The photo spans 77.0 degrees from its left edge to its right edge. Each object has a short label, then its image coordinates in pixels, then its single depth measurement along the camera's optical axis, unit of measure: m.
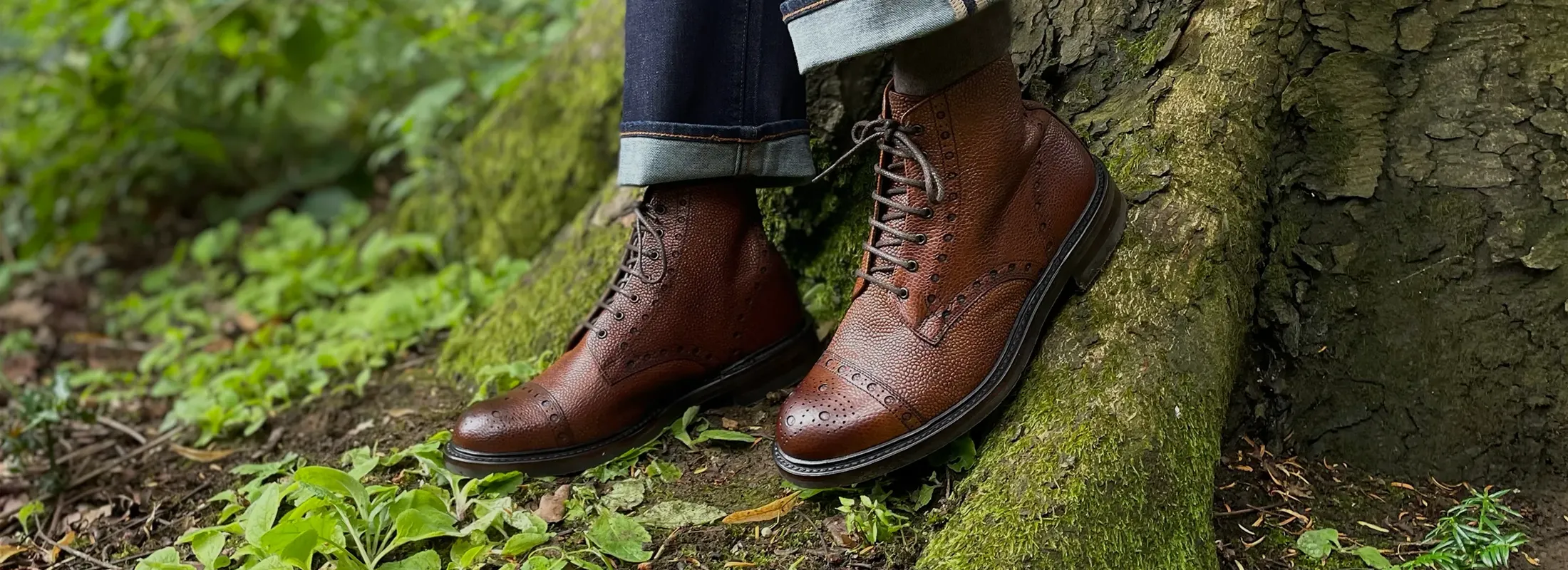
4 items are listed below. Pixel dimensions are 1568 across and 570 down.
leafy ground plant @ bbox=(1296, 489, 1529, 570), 1.45
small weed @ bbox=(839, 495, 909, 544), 1.46
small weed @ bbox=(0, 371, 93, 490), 2.08
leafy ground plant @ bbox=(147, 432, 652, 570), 1.46
